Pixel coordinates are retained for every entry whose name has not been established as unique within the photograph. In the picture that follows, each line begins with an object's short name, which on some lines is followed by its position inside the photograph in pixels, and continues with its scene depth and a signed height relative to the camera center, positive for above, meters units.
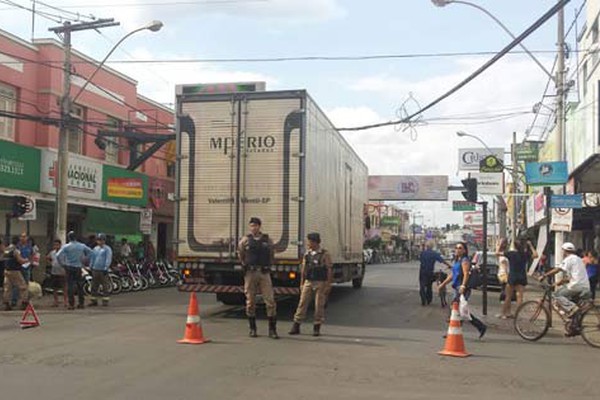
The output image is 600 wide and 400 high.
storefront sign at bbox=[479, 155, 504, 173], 35.56 +3.90
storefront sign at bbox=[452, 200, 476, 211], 48.47 +2.47
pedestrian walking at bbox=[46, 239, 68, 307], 17.16 -0.86
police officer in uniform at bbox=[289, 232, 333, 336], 11.96 -0.67
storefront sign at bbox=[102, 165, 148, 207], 26.94 +2.01
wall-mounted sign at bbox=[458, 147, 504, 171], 57.84 +7.22
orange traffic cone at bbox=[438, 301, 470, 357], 10.20 -1.42
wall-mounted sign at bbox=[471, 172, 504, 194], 32.03 +2.81
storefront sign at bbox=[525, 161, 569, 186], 16.91 +1.69
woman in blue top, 11.97 -0.64
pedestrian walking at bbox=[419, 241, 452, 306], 18.59 -0.90
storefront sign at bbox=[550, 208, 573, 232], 16.86 +0.58
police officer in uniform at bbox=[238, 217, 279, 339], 11.91 -0.42
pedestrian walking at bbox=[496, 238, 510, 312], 16.52 -0.50
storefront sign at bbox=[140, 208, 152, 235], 26.28 +0.62
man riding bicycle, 12.18 -0.72
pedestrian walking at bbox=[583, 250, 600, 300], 19.28 -0.67
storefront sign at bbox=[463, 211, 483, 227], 96.94 +3.19
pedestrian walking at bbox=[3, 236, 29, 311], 16.19 -0.92
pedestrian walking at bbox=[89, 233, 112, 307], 17.36 -0.76
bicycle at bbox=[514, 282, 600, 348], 11.53 -1.29
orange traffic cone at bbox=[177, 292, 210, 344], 10.85 -1.38
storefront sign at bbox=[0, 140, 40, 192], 20.64 +2.10
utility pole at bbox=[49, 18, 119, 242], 20.28 +2.18
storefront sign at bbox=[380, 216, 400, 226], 106.62 +3.00
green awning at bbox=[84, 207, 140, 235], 25.95 +0.61
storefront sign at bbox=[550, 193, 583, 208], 16.55 +0.99
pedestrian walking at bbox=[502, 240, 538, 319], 15.68 -0.70
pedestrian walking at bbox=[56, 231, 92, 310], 16.44 -0.59
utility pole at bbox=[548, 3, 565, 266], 19.20 +4.32
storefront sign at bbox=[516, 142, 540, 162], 44.44 +5.75
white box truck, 13.70 +1.15
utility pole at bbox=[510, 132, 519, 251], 38.97 +4.20
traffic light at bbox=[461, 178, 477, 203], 17.33 +1.25
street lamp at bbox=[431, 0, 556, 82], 16.25 +5.49
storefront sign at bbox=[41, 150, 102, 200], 22.94 +2.12
